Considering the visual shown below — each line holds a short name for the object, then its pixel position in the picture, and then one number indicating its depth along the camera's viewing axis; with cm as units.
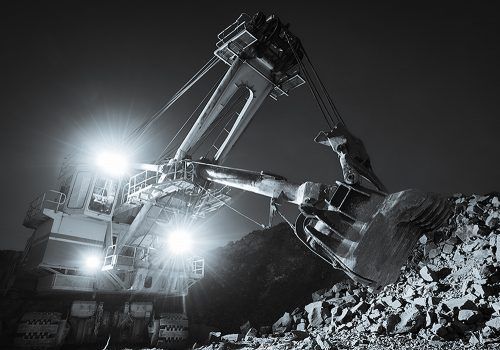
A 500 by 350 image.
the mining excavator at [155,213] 598
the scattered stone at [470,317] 643
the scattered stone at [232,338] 1025
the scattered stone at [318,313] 954
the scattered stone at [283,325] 1044
